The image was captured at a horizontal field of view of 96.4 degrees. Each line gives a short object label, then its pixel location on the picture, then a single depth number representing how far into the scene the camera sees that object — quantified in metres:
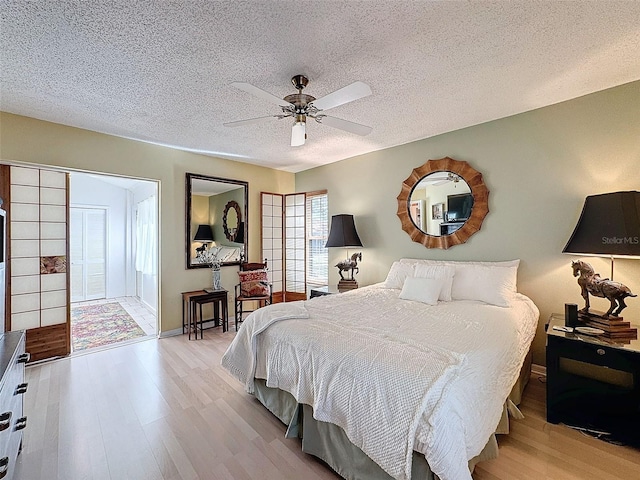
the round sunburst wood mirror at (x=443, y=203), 3.30
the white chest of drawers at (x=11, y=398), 1.29
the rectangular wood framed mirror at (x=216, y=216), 4.31
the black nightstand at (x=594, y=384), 1.90
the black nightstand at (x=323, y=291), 4.10
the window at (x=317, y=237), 5.07
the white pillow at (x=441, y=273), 2.95
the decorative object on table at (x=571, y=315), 2.24
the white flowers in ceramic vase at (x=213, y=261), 4.40
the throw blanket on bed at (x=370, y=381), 1.29
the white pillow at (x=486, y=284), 2.72
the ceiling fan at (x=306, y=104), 1.88
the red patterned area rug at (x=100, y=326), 3.90
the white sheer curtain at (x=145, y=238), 5.13
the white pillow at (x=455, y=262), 2.96
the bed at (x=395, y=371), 1.29
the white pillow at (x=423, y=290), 2.84
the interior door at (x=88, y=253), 6.06
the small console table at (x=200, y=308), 4.05
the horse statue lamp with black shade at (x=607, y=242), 2.04
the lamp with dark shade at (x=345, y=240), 4.16
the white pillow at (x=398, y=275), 3.46
